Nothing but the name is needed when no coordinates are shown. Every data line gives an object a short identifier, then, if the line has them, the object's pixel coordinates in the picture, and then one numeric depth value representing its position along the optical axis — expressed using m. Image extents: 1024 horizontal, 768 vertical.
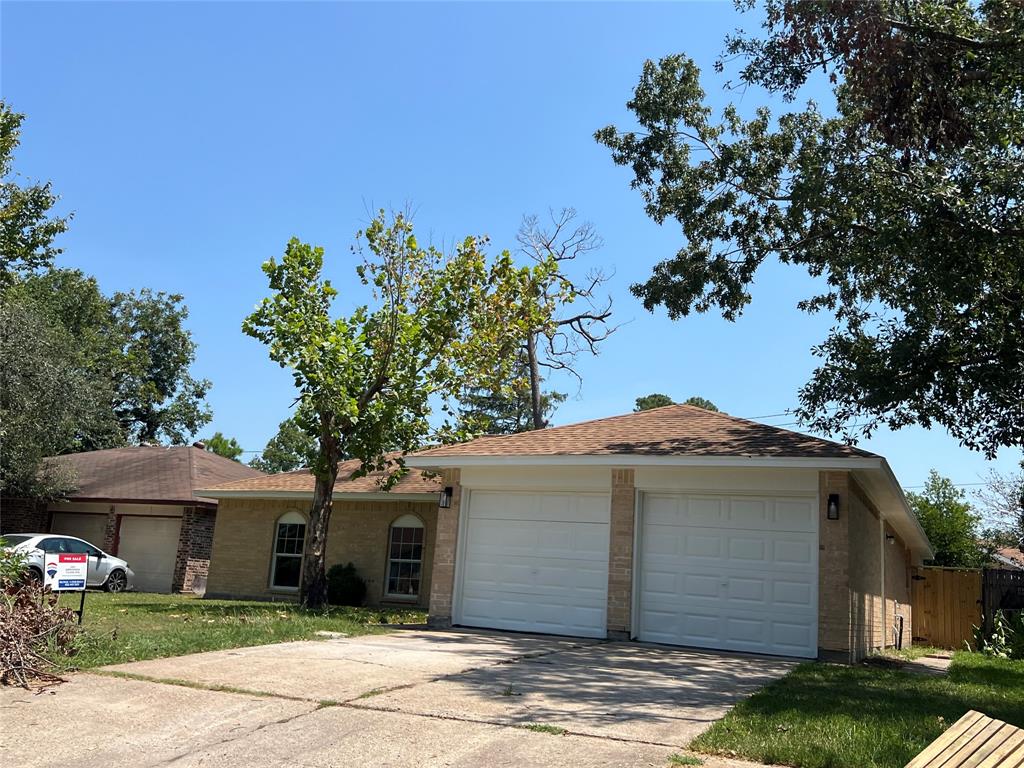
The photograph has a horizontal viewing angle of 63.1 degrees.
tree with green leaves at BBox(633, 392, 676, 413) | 54.62
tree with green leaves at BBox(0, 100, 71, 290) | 26.28
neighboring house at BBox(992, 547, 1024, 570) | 36.47
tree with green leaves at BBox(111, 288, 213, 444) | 41.88
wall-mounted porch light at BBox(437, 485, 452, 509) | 14.85
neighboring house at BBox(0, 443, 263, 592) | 25.12
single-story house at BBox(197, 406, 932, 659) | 12.10
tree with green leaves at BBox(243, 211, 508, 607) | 16.36
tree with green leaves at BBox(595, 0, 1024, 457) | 11.25
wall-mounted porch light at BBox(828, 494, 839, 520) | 11.85
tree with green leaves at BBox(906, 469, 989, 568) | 33.97
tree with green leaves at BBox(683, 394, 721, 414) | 53.70
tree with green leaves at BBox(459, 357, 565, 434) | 42.78
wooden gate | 22.53
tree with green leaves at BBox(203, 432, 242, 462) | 65.94
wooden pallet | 3.59
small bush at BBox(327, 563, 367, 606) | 20.14
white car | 20.98
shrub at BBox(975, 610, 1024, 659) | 17.86
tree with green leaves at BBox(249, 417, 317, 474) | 60.72
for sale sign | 9.24
